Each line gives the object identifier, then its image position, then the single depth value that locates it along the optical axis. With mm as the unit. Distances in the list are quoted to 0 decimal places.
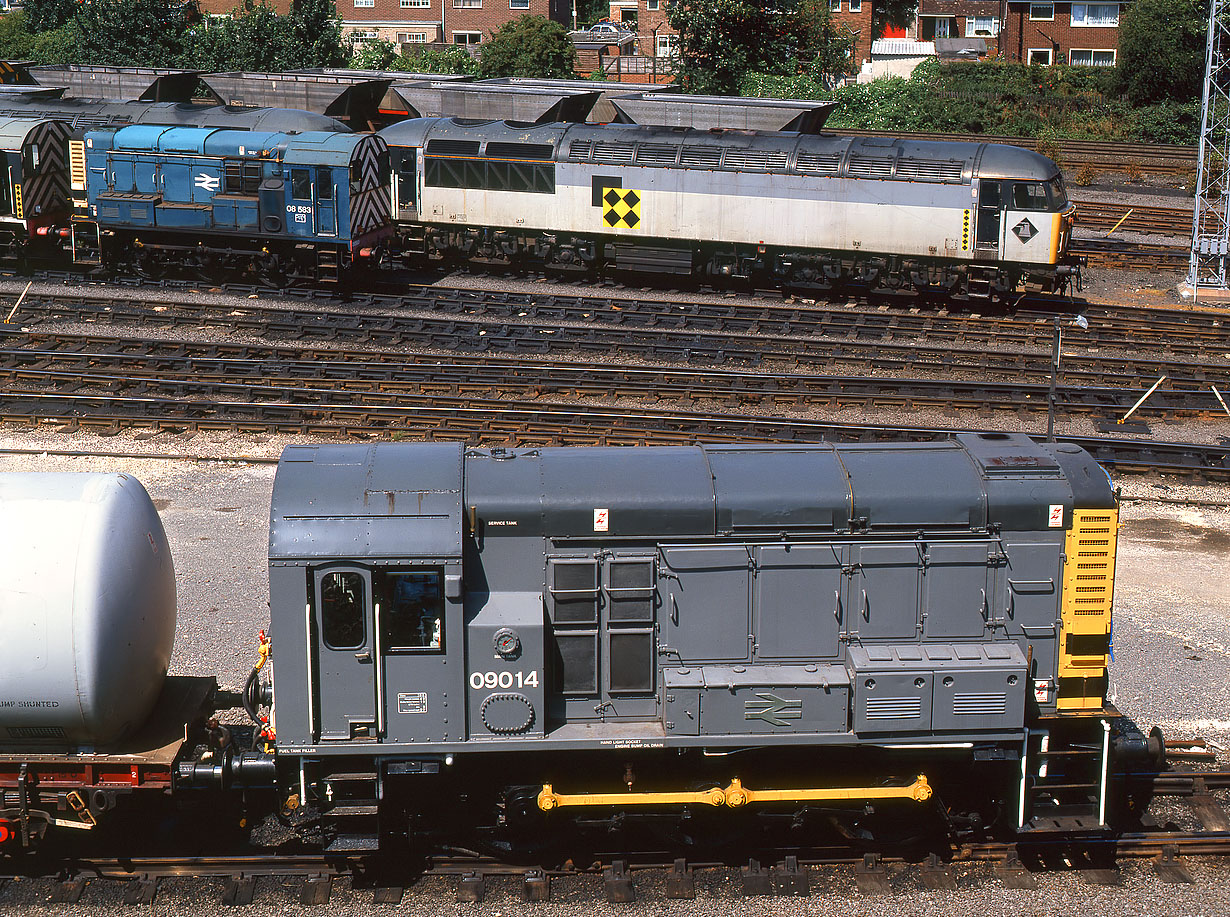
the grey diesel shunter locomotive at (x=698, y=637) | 10844
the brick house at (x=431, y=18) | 75375
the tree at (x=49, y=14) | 76438
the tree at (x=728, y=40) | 55031
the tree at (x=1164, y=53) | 55094
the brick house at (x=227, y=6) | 75438
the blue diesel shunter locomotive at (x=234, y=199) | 31938
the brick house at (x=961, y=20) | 72750
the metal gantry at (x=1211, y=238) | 32219
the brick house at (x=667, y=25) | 70062
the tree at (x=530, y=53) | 60531
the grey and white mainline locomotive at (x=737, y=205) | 31047
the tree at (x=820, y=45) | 57031
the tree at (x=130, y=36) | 59812
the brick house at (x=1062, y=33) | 67375
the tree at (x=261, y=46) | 57625
